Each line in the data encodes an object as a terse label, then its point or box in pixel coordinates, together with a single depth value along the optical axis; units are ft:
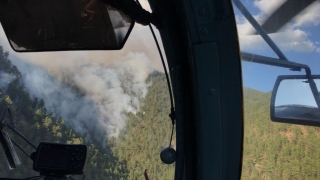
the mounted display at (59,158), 6.03
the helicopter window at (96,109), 6.54
